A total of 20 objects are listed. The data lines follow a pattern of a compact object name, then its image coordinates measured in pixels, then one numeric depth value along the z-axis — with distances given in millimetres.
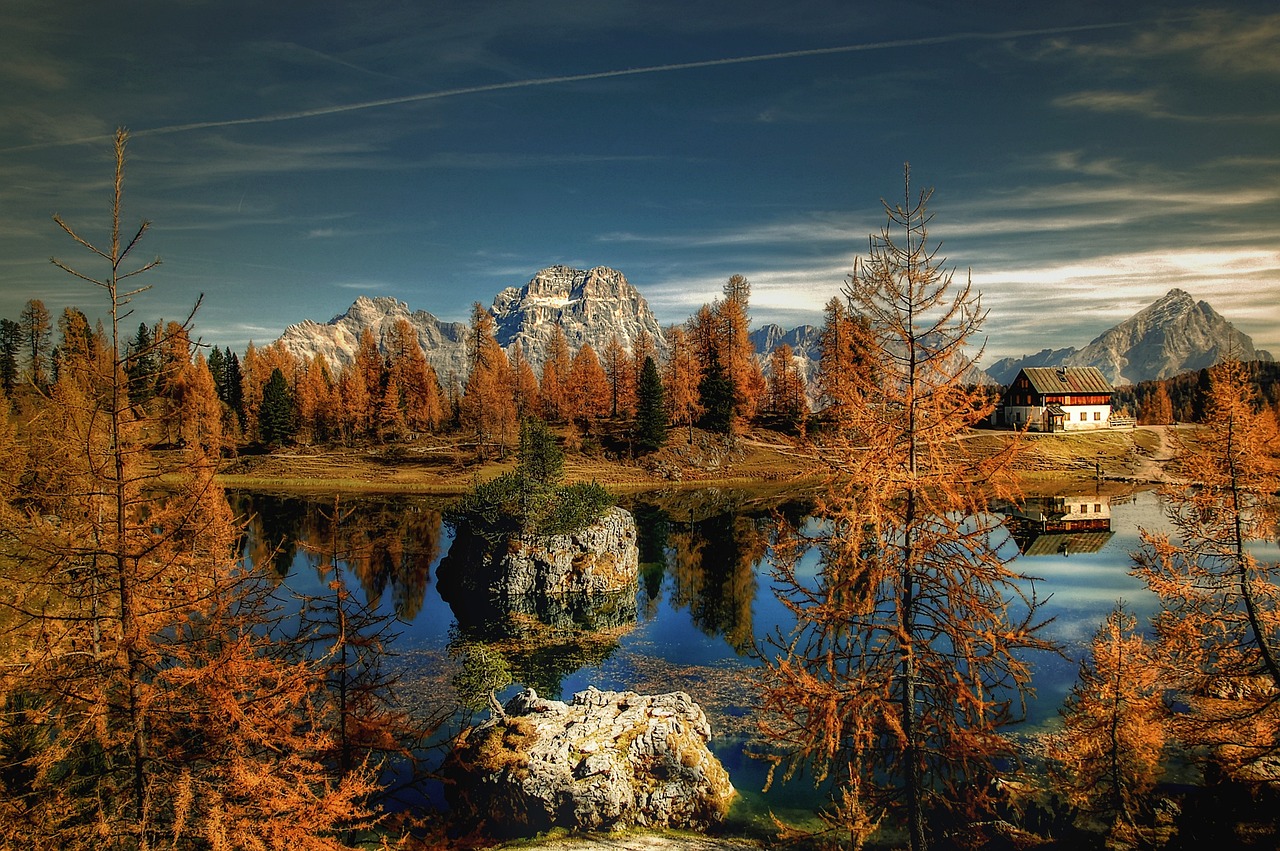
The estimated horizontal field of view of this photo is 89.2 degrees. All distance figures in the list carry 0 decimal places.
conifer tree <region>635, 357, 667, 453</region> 91125
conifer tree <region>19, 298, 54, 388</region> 97875
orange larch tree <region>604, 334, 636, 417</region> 110688
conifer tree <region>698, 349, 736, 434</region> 94312
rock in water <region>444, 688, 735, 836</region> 19547
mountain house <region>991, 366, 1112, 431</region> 104812
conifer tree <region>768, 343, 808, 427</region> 110062
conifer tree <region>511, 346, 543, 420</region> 112500
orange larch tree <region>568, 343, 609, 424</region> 107688
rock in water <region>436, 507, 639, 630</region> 39062
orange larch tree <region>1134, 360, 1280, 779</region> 15695
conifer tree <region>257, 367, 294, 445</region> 103750
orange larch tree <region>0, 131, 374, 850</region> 9219
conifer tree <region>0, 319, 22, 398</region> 95938
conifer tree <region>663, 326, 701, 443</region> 99250
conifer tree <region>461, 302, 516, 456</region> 93438
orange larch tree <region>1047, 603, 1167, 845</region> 16047
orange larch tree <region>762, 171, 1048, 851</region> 10508
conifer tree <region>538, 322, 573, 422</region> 115562
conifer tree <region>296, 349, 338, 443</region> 108438
